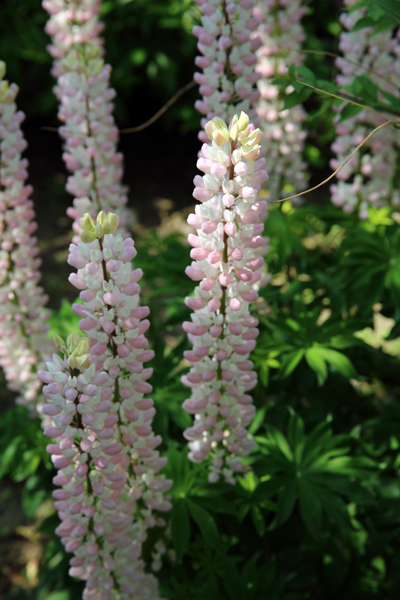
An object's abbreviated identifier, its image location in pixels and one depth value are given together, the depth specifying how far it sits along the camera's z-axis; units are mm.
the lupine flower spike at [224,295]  1399
